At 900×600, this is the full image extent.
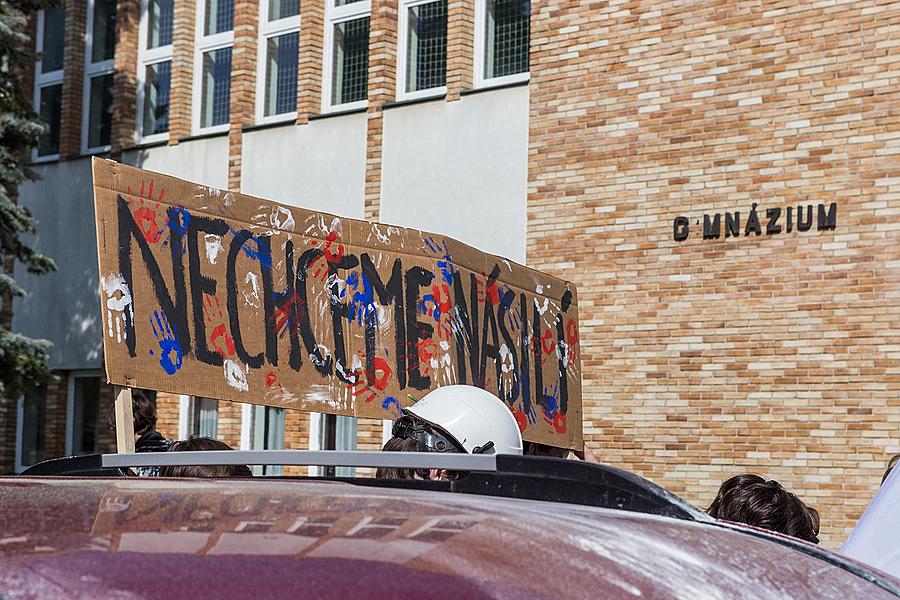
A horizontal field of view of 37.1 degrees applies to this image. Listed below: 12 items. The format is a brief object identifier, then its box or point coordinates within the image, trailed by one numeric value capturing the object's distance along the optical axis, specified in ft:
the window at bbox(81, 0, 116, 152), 67.82
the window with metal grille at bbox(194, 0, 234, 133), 62.44
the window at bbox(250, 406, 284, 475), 57.36
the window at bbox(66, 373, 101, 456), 65.92
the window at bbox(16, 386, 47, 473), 68.85
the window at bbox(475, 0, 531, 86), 50.78
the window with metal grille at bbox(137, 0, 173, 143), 64.85
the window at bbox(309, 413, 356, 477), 54.60
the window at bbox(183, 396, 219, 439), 60.13
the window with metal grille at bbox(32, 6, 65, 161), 69.46
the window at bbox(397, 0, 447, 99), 53.47
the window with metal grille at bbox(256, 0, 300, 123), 59.57
